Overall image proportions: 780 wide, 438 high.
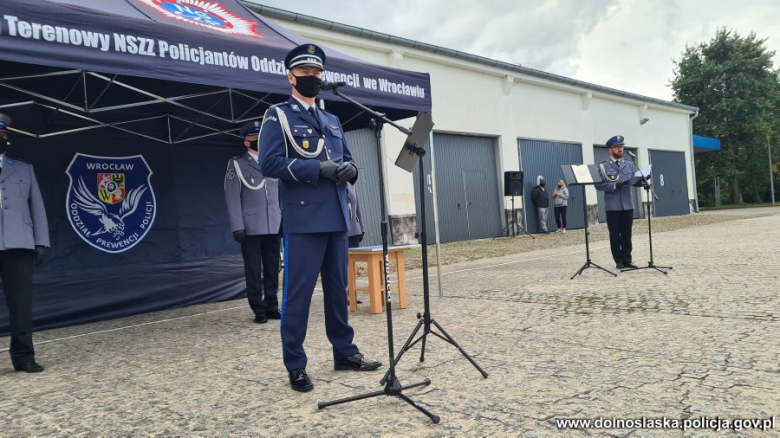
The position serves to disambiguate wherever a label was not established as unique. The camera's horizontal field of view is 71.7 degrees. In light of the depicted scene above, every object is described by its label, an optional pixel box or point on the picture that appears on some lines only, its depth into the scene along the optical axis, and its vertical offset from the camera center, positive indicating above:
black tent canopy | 3.88 +1.29
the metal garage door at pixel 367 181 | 14.36 +1.24
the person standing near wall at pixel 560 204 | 19.97 +0.40
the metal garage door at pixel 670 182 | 27.89 +1.36
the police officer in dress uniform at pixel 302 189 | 3.25 +0.25
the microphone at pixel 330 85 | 2.92 +0.78
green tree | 39.38 +7.96
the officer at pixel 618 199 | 7.79 +0.18
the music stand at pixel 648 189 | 7.55 +0.29
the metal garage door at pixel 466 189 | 16.86 +1.03
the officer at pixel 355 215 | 5.25 +0.13
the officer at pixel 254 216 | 5.62 +0.18
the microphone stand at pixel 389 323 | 2.85 -0.52
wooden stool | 5.72 -0.53
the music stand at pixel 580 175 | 7.38 +0.53
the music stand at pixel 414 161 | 3.25 +0.38
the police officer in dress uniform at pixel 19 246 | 4.09 +0.02
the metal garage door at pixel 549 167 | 19.92 +1.86
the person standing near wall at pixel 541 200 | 19.61 +0.56
